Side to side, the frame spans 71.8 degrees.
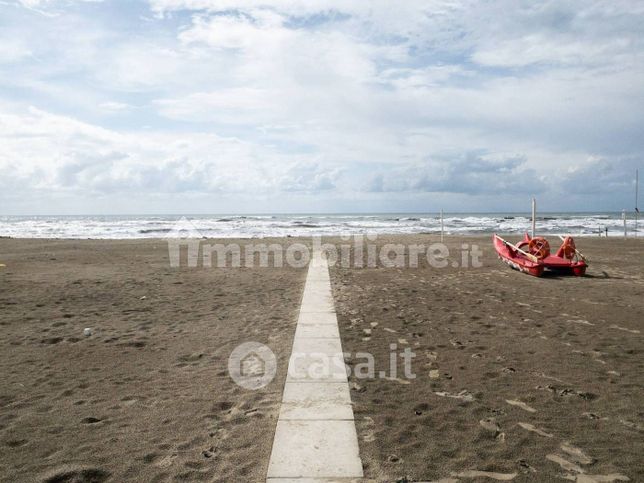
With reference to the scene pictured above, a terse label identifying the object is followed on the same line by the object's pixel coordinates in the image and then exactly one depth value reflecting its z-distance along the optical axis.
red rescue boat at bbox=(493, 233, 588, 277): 12.48
